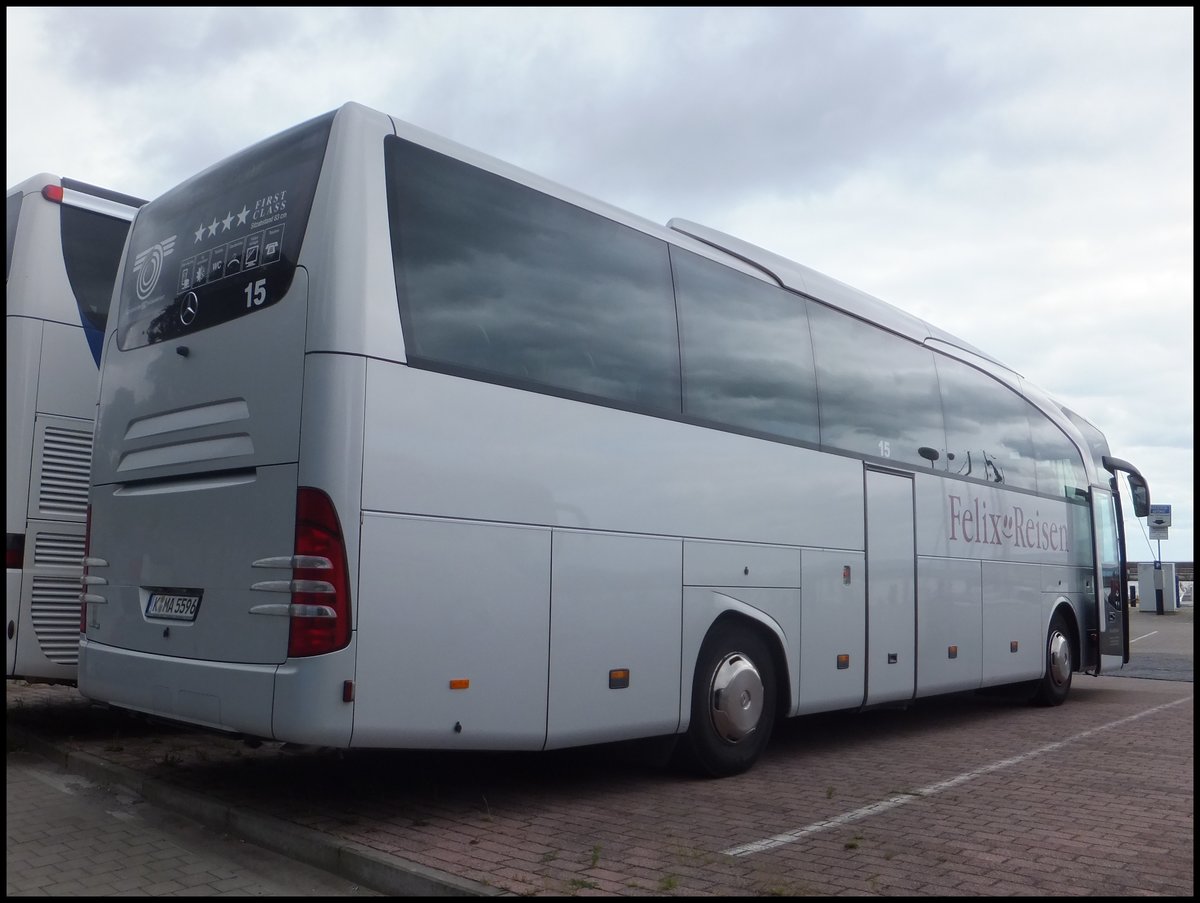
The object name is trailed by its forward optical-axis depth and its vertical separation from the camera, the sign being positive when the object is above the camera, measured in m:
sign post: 30.08 +2.11
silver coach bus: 5.34 +0.64
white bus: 7.79 +1.23
